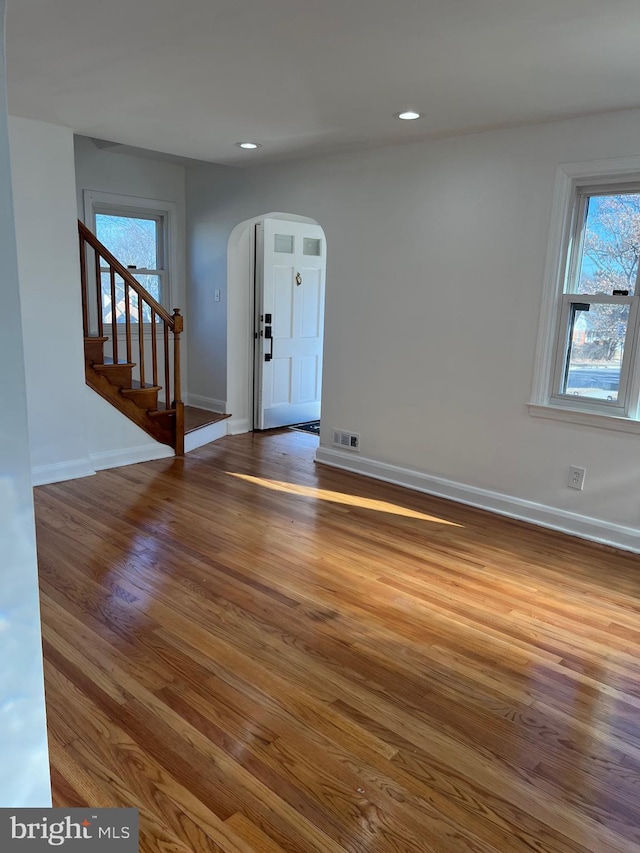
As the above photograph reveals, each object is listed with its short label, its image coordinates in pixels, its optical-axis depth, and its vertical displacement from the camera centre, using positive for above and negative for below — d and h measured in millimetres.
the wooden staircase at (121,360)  4656 -515
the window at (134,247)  5898 +479
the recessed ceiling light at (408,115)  3523 +1089
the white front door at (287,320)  5977 -189
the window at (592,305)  3496 +38
